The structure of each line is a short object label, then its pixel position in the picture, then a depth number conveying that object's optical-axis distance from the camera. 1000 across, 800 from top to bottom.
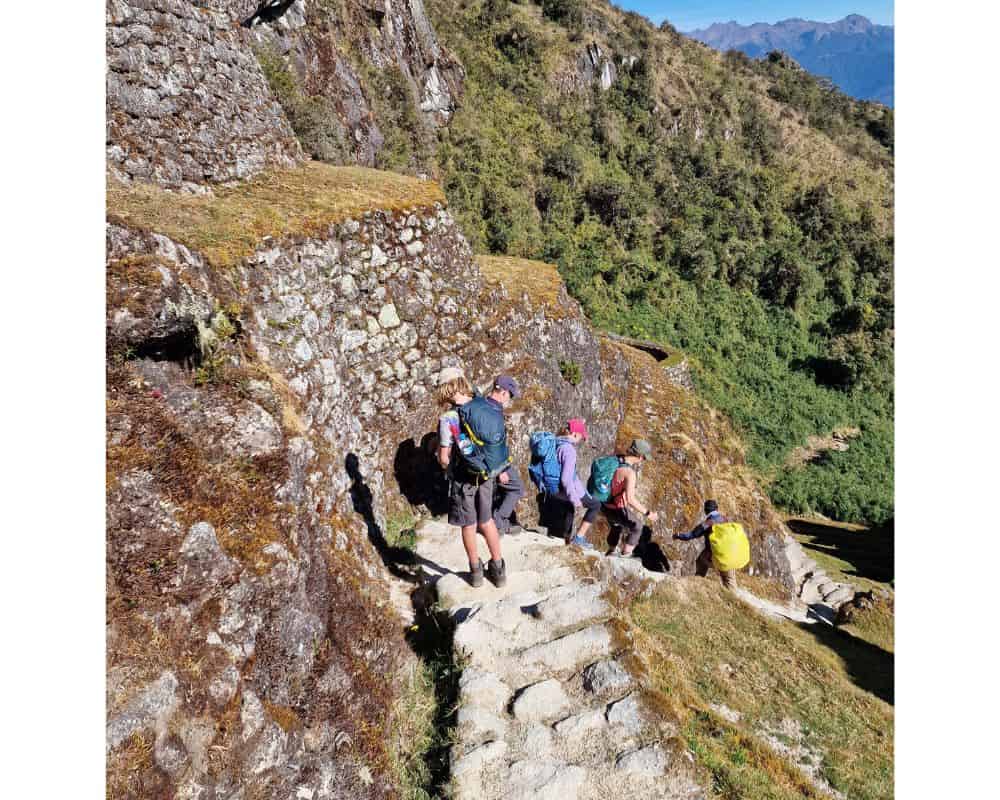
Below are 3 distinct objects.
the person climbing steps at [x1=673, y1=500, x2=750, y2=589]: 8.90
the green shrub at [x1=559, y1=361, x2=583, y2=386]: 13.09
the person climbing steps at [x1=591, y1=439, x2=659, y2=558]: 8.19
